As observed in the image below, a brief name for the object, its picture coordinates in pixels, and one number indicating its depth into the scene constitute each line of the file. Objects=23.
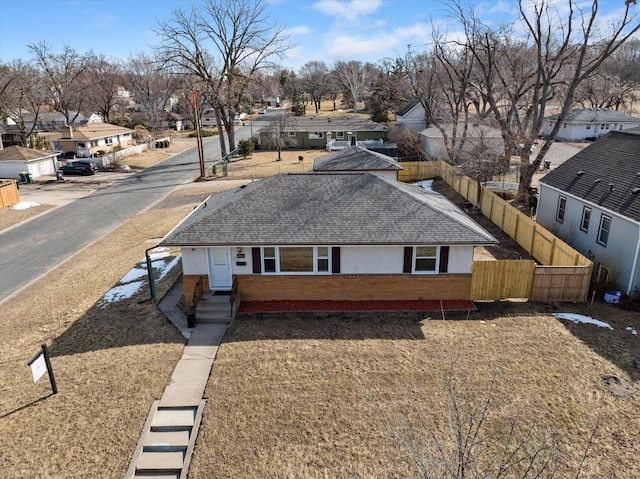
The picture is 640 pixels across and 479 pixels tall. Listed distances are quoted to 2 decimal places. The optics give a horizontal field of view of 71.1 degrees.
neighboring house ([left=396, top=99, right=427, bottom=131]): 59.72
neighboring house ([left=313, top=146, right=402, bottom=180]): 31.30
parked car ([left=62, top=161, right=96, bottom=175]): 46.62
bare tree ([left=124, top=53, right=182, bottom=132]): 79.12
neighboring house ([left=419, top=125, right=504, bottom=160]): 43.22
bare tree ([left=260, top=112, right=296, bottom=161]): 54.58
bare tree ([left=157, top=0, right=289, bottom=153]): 49.94
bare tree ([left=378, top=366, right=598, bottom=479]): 9.35
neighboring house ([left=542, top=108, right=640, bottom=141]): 57.69
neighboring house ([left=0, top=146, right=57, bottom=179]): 43.38
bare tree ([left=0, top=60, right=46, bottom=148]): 56.56
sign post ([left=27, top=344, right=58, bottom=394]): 11.30
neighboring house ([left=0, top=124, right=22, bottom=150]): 65.81
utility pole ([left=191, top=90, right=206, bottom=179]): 39.16
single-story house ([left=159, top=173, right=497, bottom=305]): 15.98
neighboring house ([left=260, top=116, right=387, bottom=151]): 57.34
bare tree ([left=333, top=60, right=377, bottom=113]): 94.99
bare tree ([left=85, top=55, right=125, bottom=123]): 81.00
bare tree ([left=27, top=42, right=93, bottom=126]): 63.70
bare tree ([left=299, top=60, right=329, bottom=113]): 114.44
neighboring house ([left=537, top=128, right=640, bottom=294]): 17.59
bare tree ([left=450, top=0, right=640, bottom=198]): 25.11
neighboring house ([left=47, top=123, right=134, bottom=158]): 54.22
